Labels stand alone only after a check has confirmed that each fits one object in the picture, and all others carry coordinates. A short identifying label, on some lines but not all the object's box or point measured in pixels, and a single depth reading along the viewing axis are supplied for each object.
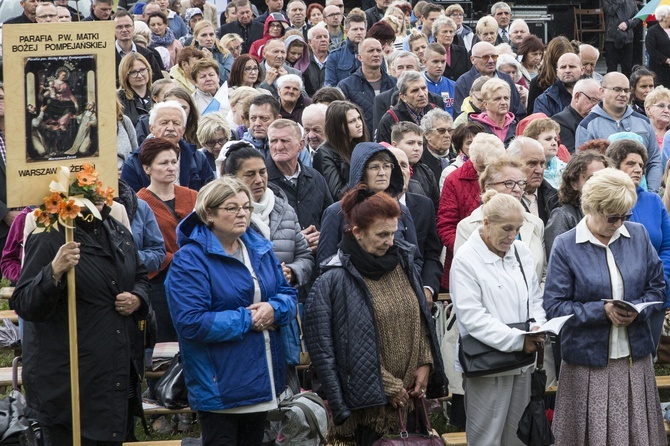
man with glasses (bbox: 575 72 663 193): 10.00
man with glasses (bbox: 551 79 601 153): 10.70
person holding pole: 5.79
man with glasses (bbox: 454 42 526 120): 11.98
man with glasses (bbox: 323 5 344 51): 16.07
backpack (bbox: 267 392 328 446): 5.90
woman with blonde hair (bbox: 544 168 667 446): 6.22
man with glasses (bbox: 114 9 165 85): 12.80
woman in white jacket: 6.11
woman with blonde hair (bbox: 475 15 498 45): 14.31
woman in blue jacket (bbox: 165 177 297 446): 5.66
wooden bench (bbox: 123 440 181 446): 6.56
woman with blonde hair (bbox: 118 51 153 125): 10.48
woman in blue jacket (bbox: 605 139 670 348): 6.80
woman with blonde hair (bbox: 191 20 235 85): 14.02
